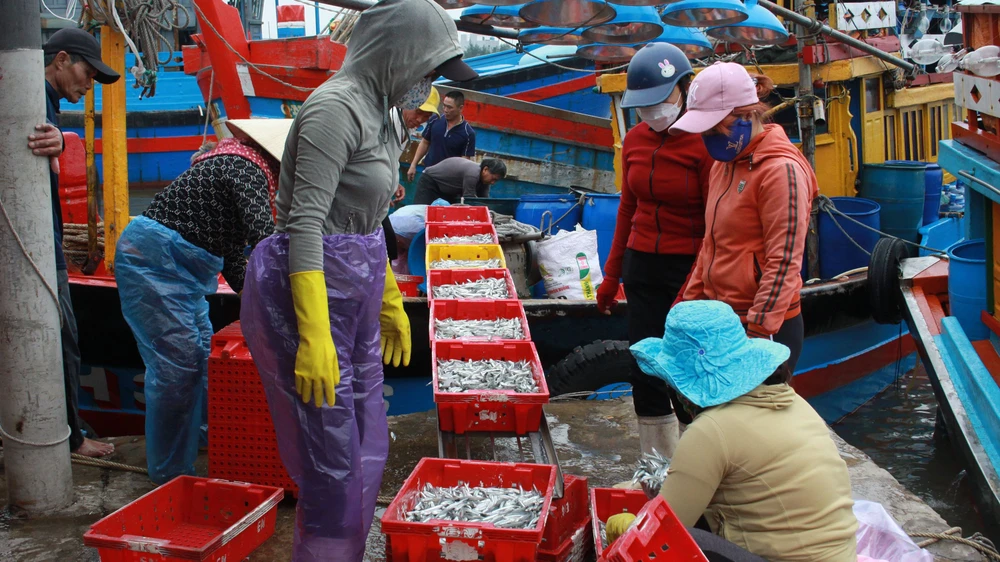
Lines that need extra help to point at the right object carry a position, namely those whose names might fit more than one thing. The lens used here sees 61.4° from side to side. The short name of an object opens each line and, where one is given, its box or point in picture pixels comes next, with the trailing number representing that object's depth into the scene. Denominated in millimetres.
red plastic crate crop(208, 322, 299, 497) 3619
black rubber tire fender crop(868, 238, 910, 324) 6707
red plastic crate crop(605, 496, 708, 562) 2041
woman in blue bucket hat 2184
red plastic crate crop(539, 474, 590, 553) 2805
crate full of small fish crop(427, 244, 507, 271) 5633
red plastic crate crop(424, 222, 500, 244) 6477
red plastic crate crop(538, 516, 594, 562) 2725
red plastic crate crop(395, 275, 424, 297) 6678
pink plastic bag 2783
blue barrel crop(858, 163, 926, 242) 8516
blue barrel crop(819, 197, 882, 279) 7824
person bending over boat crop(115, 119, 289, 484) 3457
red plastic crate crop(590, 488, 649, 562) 2806
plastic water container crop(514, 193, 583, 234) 7832
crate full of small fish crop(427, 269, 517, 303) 4879
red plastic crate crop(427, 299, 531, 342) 4629
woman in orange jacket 3051
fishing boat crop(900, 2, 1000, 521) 4246
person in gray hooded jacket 2465
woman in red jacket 3561
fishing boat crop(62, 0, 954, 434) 5688
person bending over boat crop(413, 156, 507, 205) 8516
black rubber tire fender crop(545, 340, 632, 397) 5652
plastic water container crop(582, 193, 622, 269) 7688
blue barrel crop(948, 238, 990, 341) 5223
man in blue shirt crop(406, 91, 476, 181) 9180
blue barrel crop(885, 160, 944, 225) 9227
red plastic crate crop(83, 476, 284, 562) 2621
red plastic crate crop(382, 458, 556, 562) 2443
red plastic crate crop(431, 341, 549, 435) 3363
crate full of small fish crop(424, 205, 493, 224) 7027
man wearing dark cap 4039
